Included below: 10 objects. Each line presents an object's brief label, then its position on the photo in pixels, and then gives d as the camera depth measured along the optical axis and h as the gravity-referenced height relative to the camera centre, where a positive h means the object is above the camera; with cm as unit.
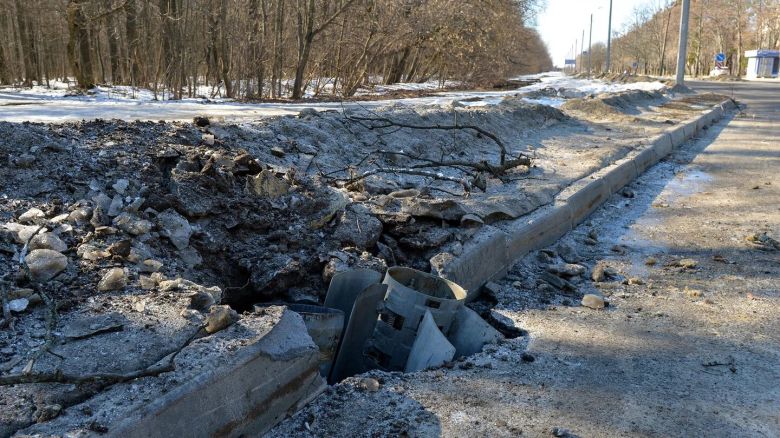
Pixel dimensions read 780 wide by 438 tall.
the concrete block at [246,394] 212 -108
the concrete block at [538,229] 489 -117
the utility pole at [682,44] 2467 +140
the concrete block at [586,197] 616 -115
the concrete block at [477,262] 411 -116
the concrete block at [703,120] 1442 -93
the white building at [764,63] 6362 +146
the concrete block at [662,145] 1017 -104
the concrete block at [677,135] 1157 -100
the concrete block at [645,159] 886 -111
